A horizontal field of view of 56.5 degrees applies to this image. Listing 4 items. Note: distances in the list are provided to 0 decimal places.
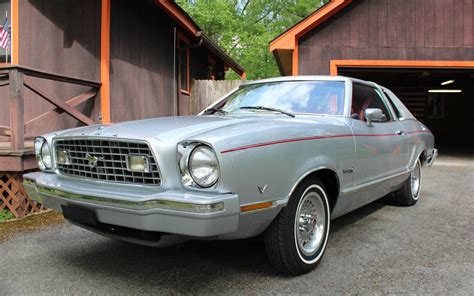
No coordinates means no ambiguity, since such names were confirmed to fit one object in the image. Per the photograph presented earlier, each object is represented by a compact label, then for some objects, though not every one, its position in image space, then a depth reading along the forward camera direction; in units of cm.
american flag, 729
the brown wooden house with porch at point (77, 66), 523
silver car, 267
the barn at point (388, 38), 1020
